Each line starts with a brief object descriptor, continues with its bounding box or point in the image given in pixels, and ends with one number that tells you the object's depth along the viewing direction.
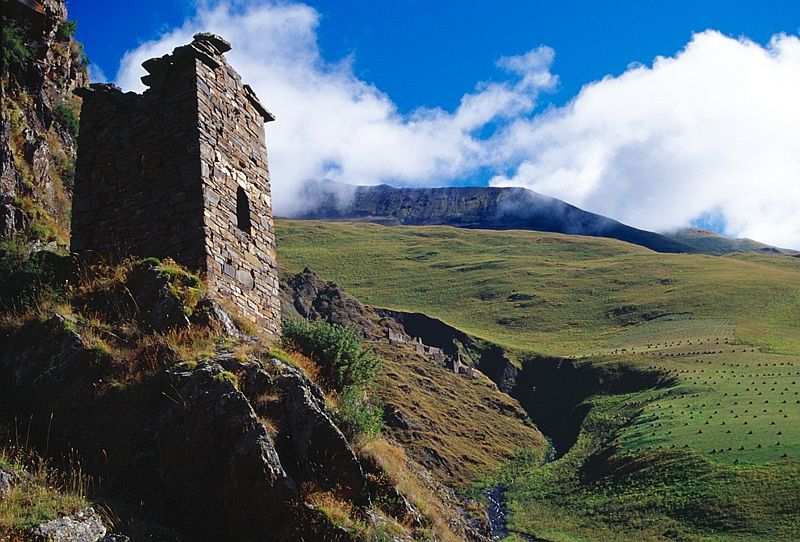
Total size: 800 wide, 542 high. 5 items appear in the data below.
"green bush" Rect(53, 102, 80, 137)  28.55
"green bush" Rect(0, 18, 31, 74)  23.11
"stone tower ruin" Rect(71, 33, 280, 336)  15.01
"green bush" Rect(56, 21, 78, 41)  29.77
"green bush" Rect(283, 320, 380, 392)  14.90
